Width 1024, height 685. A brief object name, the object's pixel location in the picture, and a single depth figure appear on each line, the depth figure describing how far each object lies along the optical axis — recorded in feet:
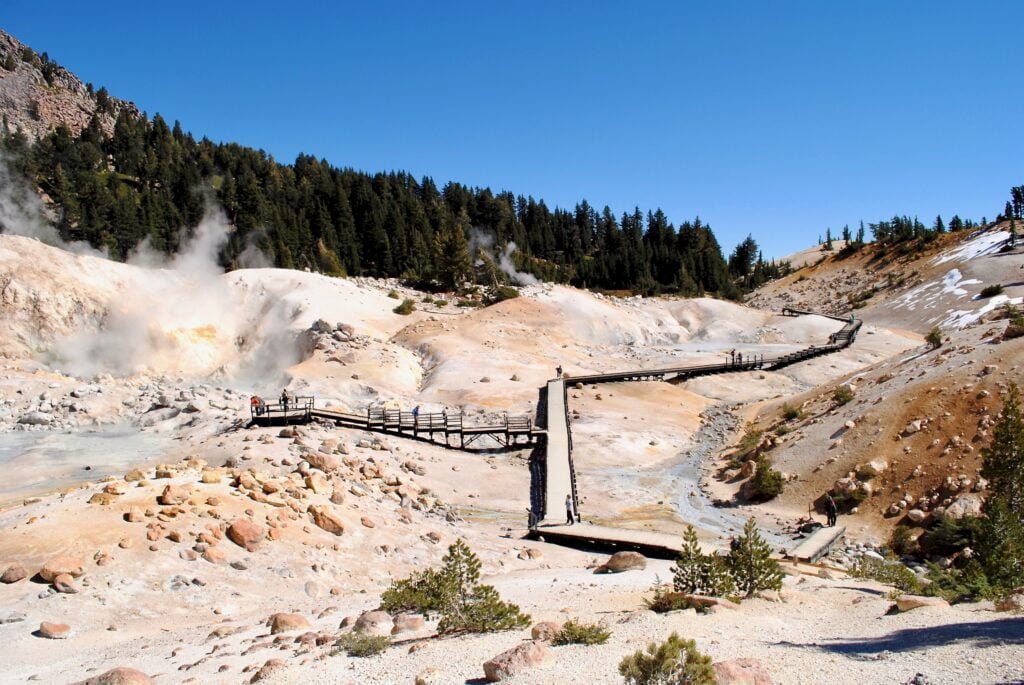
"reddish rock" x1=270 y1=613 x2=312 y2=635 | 38.19
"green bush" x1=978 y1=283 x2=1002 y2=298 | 231.91
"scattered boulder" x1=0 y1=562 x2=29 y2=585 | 45.03
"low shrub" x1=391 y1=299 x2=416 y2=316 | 204.95
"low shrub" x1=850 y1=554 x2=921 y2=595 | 43.86
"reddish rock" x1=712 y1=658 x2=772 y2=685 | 23.86
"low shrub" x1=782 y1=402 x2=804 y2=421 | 116.29
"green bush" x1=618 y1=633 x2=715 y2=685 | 23.63
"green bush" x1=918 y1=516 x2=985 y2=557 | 62.80
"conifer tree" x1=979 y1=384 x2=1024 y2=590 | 47.00
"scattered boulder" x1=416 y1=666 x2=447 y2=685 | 27.25
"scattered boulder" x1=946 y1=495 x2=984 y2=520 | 67.62
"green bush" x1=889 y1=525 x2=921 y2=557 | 66.85
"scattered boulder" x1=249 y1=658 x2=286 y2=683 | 29.43
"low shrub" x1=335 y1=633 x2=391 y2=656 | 31.32
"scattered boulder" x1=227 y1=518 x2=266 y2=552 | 53.78
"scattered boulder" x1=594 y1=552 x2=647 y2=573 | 52.65
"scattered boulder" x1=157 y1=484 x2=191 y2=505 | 56.18
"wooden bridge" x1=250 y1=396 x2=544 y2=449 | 104.78
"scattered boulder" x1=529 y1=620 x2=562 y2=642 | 31.32
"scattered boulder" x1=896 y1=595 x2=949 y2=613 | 34.12
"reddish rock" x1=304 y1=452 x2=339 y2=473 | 78.59
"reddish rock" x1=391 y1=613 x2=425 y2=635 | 35.26
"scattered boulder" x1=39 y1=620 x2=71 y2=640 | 39.70
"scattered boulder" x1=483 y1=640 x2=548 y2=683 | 26.45
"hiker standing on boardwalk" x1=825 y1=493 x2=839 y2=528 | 74.11
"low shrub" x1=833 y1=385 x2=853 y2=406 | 110.09
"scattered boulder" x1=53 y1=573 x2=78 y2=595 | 44.45
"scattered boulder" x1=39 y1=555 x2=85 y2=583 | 45.14
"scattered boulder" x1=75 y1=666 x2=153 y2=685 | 28.14
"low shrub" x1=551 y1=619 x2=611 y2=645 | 30.04
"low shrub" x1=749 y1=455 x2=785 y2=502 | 88.85
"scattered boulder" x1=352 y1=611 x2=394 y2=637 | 35.35
